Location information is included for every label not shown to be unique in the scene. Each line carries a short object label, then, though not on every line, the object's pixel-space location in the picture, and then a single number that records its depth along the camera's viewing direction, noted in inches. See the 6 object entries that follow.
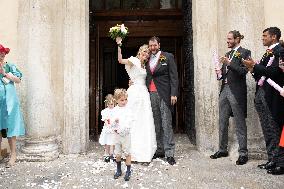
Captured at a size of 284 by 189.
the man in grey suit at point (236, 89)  187.6
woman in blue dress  190.2
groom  199.6
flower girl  197.5
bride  194.1
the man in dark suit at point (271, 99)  168.1
